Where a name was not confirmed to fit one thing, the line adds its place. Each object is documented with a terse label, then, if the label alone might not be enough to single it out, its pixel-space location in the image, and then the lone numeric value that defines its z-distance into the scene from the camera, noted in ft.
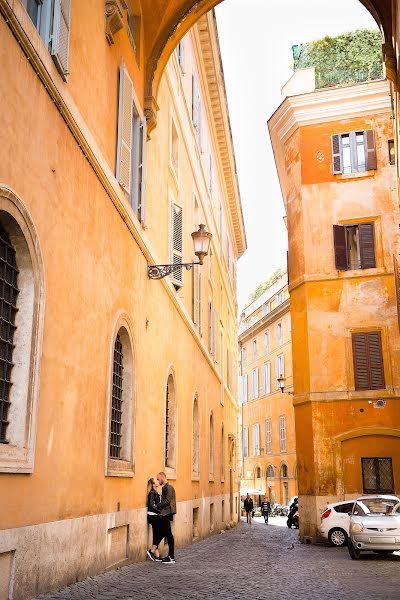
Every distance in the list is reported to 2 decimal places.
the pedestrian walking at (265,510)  111.04
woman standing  37.73
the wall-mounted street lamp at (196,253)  41.06
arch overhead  42.34
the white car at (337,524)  58.13
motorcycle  99.25
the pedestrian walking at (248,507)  111.24
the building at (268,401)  147.58
